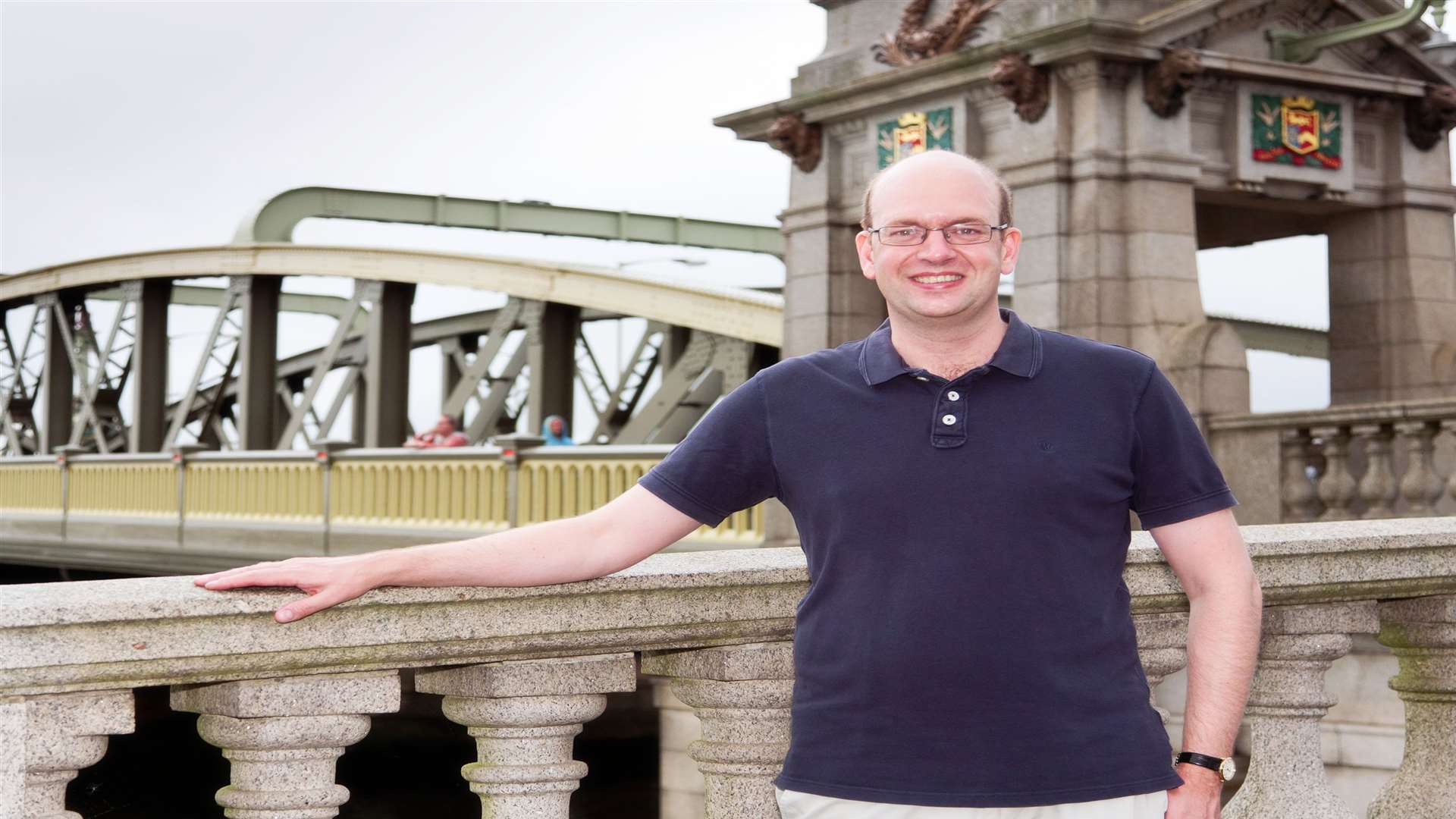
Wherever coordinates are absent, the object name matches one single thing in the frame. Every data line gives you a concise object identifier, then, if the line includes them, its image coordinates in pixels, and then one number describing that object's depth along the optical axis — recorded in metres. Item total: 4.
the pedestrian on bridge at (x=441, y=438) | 19.00
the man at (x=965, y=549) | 2.44
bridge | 2.66
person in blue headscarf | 18.33
